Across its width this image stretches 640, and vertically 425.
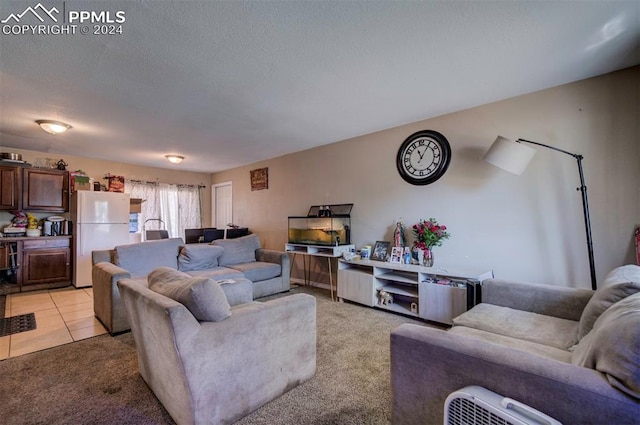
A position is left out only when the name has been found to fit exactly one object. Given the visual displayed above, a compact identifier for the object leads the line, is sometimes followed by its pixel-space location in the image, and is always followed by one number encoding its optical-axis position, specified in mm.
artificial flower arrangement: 3100
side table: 3678
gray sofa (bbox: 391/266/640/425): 846
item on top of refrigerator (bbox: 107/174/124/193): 5371
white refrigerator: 4453
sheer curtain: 5852
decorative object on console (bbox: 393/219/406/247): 3351
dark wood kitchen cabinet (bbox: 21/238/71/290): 4258
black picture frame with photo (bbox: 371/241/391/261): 3481
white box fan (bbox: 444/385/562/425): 847
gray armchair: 1304
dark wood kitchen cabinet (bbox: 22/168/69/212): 4418
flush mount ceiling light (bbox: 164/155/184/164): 4965
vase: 3076
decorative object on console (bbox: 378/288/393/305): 3220
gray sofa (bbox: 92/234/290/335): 2635
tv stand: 2652
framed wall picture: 5426
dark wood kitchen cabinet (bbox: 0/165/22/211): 4230
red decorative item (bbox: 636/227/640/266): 2080
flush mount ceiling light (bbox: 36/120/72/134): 3270
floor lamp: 2469
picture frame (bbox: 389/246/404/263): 3273
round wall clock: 3150
